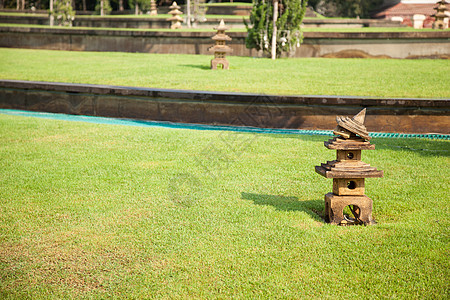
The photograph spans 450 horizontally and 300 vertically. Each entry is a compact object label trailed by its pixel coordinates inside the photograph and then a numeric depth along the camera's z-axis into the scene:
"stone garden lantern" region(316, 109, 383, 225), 3.87
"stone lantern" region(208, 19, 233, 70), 14.19
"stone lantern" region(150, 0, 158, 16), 35.61
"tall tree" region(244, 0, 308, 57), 17.03
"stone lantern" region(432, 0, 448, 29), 21.16
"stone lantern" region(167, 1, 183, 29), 24.83
